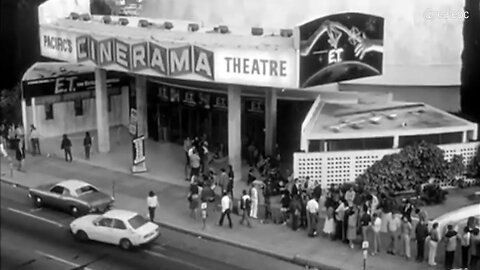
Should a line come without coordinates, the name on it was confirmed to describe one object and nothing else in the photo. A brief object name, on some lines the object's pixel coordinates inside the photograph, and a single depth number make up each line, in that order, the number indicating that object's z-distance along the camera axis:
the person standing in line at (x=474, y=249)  18.91
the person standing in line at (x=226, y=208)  22.25
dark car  23.52
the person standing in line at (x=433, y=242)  19.05
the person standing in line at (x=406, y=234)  19.73
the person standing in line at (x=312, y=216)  21.53
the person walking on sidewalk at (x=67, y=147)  31.25
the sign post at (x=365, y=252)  19.20
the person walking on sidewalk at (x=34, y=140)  32.38
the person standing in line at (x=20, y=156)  28.92
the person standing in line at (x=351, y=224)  20.48
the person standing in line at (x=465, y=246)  18.88
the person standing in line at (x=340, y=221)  21.02
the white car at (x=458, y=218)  21.00
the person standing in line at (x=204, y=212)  22.48
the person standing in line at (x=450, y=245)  18.76
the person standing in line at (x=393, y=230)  20.08
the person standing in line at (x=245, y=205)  22.70
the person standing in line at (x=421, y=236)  19.52
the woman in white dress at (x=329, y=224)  21.41
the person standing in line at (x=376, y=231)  19.98
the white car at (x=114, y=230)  20.16
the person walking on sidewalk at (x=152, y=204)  22.88
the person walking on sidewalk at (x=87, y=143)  31.80
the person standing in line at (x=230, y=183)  24.67
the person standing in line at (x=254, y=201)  23.26
